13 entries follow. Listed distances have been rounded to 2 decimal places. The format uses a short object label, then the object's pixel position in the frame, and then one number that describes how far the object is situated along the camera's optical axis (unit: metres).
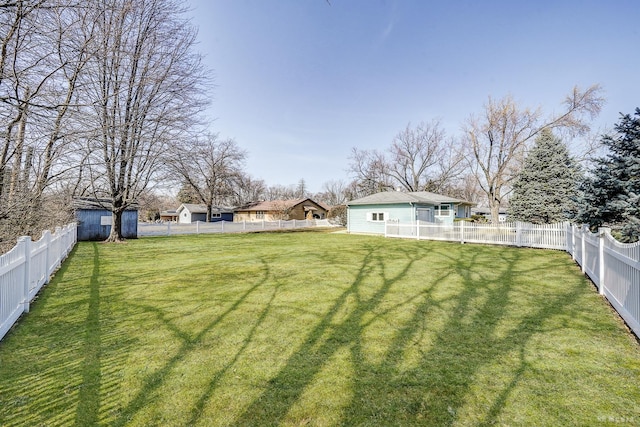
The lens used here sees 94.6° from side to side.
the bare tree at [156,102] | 11.54
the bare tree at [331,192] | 65.56
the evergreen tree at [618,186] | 6.58
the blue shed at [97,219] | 16.45
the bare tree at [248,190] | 47.89
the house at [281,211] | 37.97
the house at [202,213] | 41.41
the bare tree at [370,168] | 37.34
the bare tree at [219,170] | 35.95
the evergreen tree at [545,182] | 16.31
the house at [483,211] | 55.59
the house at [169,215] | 52.21
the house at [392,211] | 20.58
